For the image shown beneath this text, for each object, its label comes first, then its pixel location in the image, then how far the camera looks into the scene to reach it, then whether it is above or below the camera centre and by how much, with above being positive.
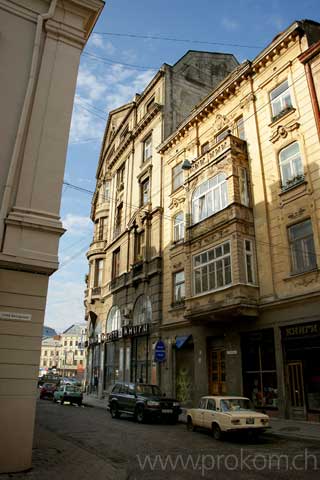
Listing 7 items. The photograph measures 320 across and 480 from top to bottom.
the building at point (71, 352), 105.21 +8.58
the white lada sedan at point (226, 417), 11.92 -0.89
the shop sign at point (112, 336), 30.64 +3.69
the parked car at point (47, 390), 32.84 -0.46
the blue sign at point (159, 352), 21.09 +1.68
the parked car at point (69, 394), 26.61 -0.64
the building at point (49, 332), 133.96 +17.28
